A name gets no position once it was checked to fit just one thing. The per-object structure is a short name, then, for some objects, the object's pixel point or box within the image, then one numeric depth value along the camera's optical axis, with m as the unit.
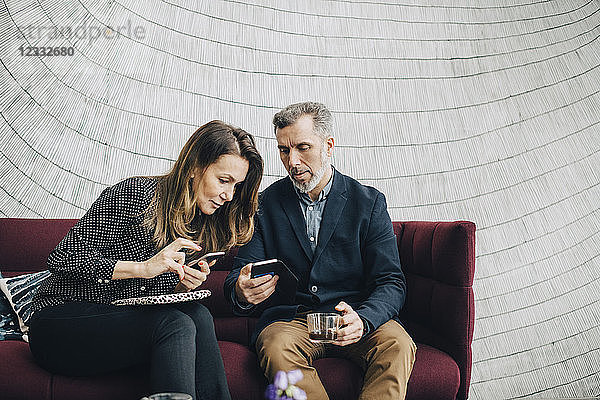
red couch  1.74
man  1.96
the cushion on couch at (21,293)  2.08
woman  1.67
